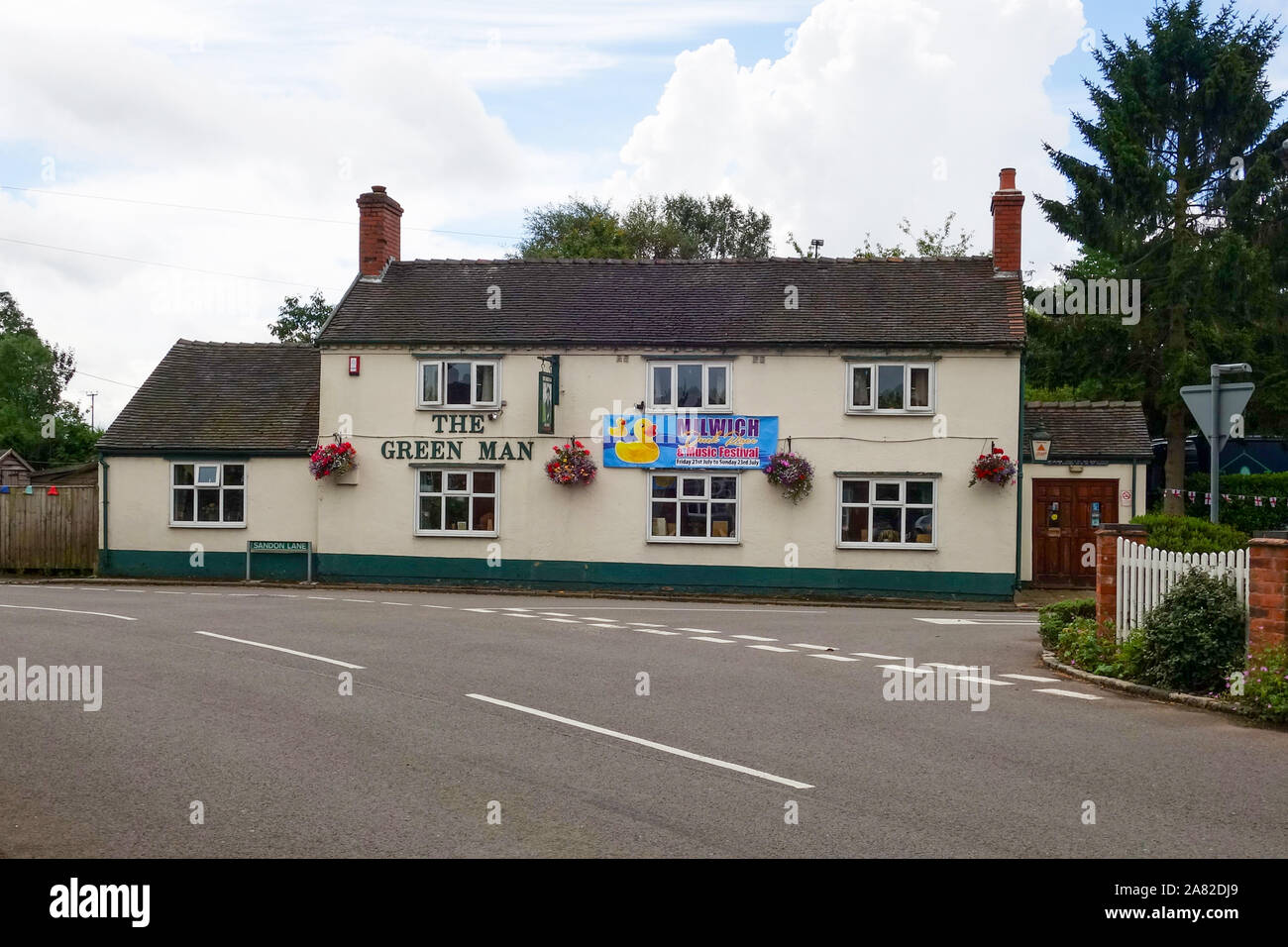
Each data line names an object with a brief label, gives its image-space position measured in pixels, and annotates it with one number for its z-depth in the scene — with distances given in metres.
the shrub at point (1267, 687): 10.68
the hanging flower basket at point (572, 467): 26.56
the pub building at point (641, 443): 26.31
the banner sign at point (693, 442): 26.64
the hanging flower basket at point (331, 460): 27.34
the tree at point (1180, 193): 33.75
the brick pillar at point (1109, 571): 14.12
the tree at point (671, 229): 57.25
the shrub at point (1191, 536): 13.85
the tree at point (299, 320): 61.89
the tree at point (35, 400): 56.72
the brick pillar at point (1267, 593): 11.30
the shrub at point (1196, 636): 11.91
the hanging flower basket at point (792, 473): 26.05
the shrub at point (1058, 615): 15.49
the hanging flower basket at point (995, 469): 25.50
